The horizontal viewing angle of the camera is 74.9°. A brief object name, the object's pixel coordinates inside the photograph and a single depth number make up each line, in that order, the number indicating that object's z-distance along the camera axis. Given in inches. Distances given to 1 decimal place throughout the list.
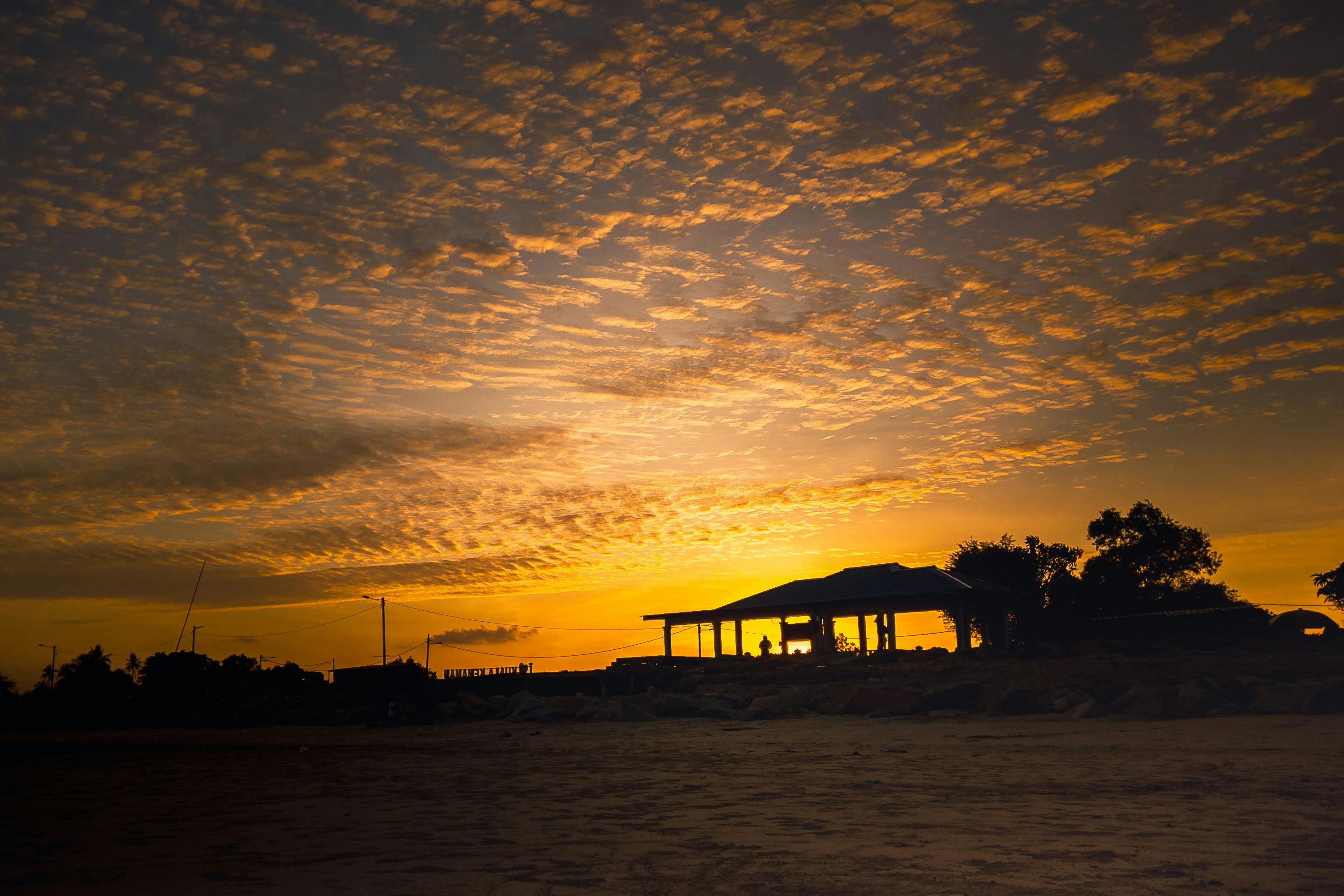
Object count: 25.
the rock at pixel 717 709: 1011.9
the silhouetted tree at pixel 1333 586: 2321.6
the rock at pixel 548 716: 1124.5
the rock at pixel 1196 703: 762.2
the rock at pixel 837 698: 952.3
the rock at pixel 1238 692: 799.1
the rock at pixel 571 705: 1146.7
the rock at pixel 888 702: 911.0
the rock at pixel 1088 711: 794.8
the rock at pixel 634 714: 1053.2
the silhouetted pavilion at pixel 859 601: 1508.4
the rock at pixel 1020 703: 871.7
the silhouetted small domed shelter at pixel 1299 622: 1278.3
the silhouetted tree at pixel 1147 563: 2321.6
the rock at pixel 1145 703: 769.6
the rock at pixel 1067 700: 848.3
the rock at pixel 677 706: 1061.8
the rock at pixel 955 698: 920.9
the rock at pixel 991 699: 888.9
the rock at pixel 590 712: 1098.7
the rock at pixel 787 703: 987.9
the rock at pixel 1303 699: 697.6
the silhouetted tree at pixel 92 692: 2190.0
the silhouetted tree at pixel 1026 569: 2374.5
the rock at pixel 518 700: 1325.0
